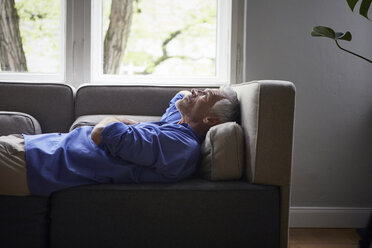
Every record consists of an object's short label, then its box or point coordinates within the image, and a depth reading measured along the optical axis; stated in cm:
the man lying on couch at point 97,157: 161
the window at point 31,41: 288
